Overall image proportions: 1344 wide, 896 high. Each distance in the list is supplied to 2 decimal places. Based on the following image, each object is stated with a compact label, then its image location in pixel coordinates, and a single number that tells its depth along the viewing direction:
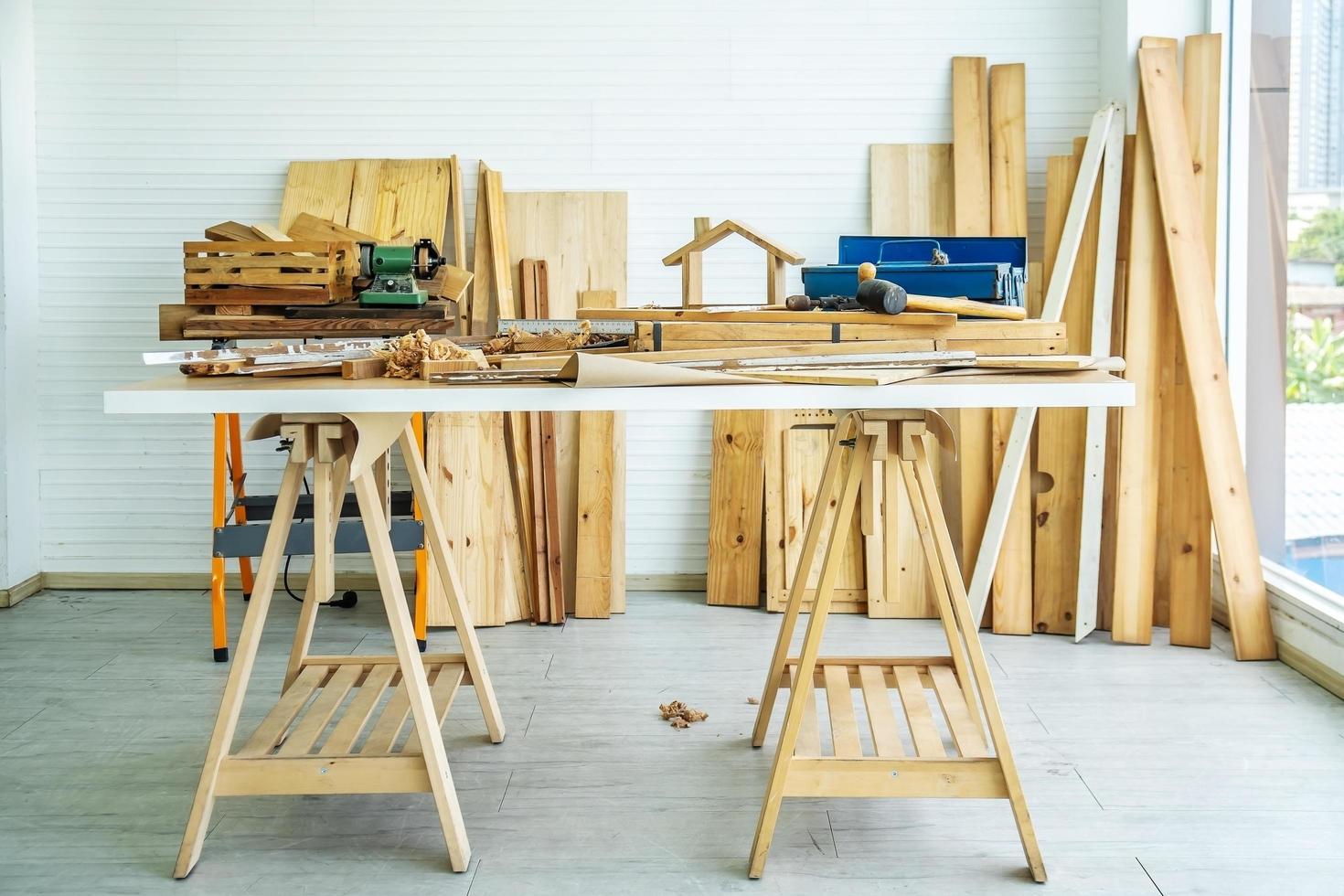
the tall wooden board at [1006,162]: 4.54
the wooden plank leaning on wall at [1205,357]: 4.03
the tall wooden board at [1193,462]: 4.20
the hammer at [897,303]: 2.50
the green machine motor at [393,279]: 3.70
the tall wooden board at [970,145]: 4.66
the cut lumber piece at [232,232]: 3.96
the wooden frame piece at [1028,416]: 4.39
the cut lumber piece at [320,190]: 4.72
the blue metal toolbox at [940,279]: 3.08
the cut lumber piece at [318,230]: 4.29
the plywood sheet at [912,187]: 4.79
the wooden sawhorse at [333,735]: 2.56
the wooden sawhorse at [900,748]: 2.55
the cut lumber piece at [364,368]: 2.57
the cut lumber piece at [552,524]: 4.57
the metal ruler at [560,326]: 3.06
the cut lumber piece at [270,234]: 3.97
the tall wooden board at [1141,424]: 4.28
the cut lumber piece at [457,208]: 4.72
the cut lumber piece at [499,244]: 4.70
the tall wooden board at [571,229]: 4.81
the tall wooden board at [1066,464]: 4.47
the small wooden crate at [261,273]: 3.75
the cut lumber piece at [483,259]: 4.76
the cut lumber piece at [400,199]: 4.70
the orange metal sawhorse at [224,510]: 4.15
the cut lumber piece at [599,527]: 4.65
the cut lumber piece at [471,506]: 4.54
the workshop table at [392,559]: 2.35
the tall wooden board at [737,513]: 4.77
